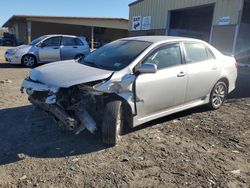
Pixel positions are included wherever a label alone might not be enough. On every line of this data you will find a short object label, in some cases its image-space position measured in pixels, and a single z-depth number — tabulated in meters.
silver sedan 3.01
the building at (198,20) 9.39
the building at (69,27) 23.70
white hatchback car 9.31
